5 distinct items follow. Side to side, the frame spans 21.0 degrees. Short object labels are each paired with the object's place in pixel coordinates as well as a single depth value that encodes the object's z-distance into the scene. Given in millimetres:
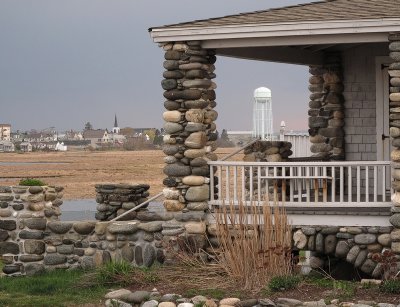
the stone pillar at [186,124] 17734
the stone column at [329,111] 20750
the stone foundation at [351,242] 16734
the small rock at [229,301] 14680
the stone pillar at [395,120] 16438
